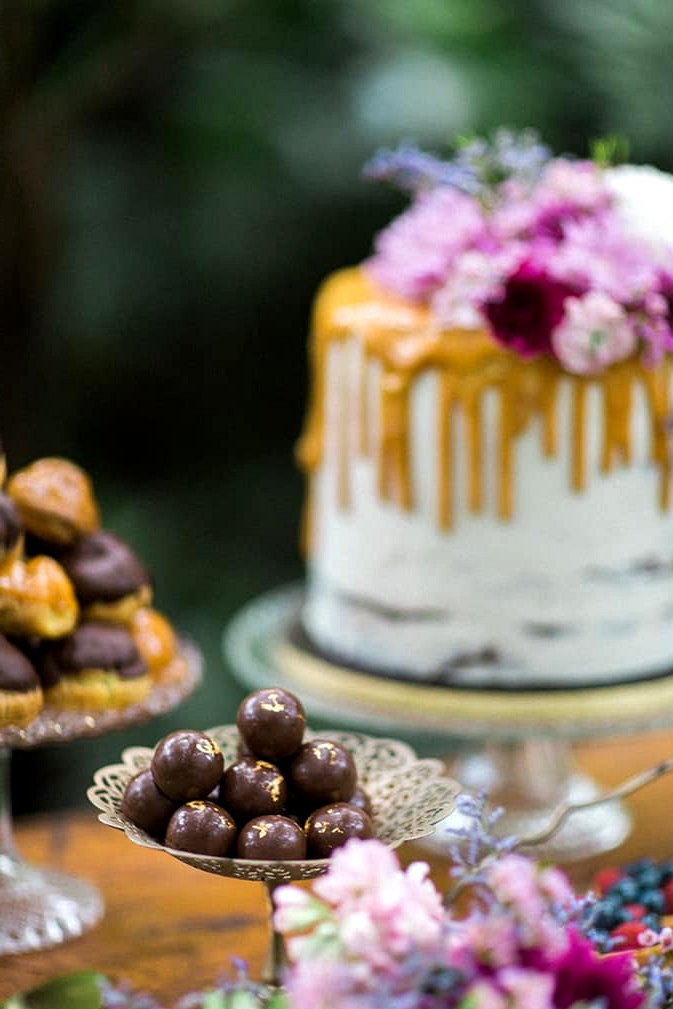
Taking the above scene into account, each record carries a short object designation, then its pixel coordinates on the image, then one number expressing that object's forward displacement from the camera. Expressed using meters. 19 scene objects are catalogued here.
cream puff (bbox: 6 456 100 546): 1.43
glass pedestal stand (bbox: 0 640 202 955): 1.39
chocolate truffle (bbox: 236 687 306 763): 1.27
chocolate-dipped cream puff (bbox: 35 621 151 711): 1.41
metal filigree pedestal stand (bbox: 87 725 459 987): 1.22
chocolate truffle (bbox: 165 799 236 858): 1.23
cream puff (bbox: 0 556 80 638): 1.38
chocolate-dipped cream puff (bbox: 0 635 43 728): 1.36
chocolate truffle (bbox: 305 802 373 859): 1.24
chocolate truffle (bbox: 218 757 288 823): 1.25
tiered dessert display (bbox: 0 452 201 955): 1.38
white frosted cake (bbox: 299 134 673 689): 1.55
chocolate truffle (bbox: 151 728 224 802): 1.24
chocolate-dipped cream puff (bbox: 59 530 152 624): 1.43
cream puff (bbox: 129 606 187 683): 1.48
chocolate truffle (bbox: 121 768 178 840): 1.25
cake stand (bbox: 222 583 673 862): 1.55
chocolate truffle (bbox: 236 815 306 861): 1.22
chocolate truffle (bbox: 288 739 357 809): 1.26
